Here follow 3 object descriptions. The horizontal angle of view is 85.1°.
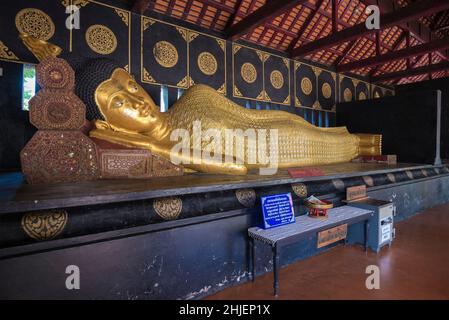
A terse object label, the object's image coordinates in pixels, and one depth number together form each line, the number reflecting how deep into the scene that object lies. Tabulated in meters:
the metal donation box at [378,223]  2.00
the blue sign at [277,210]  1.54
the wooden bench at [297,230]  1.38
